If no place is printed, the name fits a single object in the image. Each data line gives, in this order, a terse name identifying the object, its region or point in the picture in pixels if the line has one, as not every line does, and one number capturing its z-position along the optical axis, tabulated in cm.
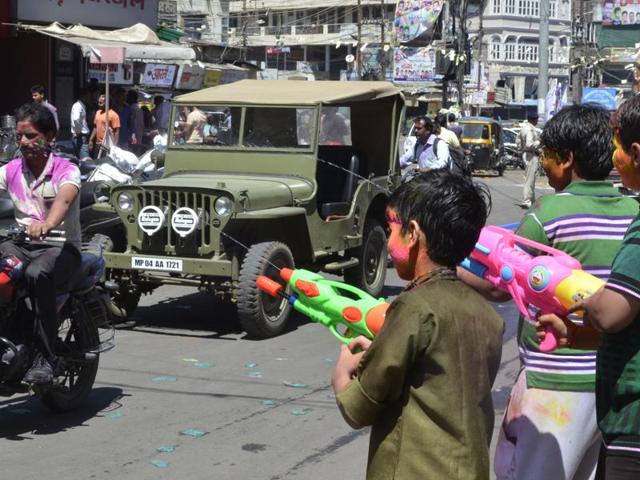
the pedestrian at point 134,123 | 2020
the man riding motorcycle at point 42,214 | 596
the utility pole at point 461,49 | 4575
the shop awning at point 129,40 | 1869
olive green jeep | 872
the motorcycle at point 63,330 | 591
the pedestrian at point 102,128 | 1817
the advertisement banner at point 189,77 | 2291
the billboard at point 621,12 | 7438
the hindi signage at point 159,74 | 2333
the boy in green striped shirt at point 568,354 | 341
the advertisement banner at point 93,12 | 2108
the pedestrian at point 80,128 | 1858
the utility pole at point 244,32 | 4462
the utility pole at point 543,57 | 2970
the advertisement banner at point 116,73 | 2250
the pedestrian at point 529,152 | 2050
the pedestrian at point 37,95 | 1558
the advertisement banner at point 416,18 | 5350
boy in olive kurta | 262
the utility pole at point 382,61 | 6775
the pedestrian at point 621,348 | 272
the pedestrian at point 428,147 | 1314
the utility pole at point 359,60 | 6794
